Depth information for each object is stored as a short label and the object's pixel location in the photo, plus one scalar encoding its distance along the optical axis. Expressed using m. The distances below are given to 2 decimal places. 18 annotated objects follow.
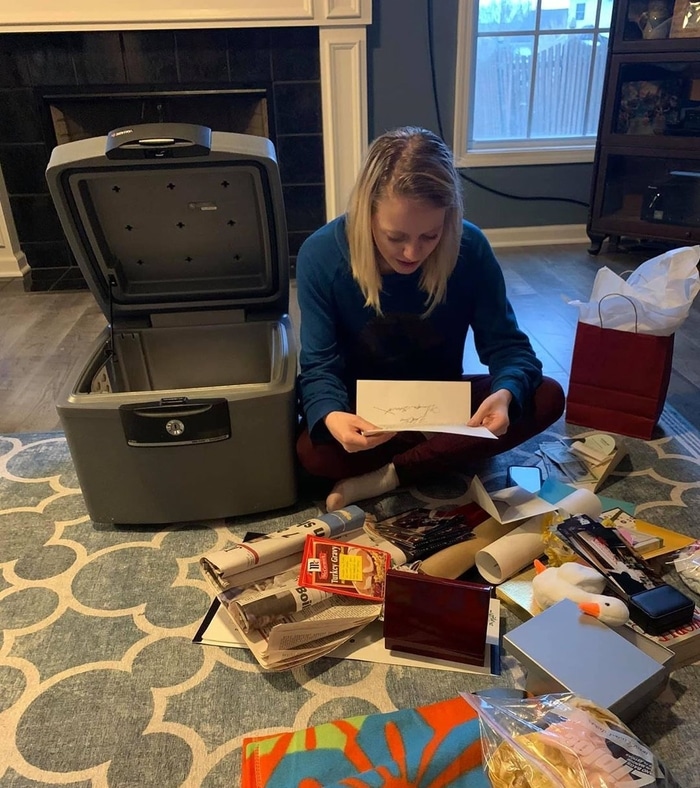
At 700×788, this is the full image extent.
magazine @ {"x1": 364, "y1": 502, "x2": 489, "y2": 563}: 1.14
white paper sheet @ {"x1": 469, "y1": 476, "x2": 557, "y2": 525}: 1.17
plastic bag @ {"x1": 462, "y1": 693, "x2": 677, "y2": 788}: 0.69
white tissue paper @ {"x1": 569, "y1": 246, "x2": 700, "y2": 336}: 1.42
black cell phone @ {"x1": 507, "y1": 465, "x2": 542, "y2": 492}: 1.32
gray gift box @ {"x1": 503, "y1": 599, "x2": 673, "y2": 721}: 0.84
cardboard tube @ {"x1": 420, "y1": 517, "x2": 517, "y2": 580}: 1.09
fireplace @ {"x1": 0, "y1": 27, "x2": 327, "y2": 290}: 2.50
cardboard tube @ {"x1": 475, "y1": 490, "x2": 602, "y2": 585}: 1.10
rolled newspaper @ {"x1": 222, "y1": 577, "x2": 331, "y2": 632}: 0.98
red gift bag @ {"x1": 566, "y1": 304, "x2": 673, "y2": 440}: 1.45
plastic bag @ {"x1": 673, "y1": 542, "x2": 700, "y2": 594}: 1.10
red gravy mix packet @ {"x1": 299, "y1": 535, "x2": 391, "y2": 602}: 1.02
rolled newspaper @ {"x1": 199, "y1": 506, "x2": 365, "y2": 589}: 1.03
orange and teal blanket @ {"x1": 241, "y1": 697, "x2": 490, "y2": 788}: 0.77
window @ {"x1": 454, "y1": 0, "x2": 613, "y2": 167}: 2.82
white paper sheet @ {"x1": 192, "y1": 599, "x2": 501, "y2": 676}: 0.97
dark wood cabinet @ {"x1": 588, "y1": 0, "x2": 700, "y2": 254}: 2.47
